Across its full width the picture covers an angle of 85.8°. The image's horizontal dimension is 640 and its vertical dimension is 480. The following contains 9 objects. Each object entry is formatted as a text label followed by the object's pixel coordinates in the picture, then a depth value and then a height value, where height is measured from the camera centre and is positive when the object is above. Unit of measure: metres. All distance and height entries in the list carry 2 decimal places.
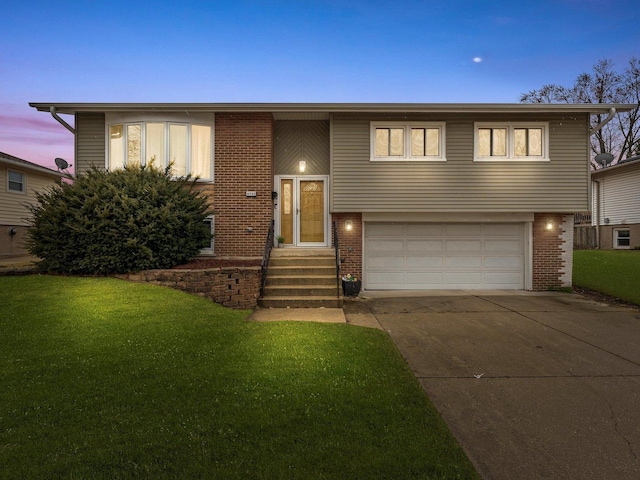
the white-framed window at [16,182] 16.36 +2.73
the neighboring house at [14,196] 15.83 +2.01
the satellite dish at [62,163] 13.02 +2.87
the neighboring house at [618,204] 18.56 +1.98
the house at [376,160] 10.20 +2.35
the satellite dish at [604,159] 18.30 +4.33
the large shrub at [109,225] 7.85 +0.29
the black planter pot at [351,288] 9.38 -1.36
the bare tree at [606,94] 25.80 +11.39
